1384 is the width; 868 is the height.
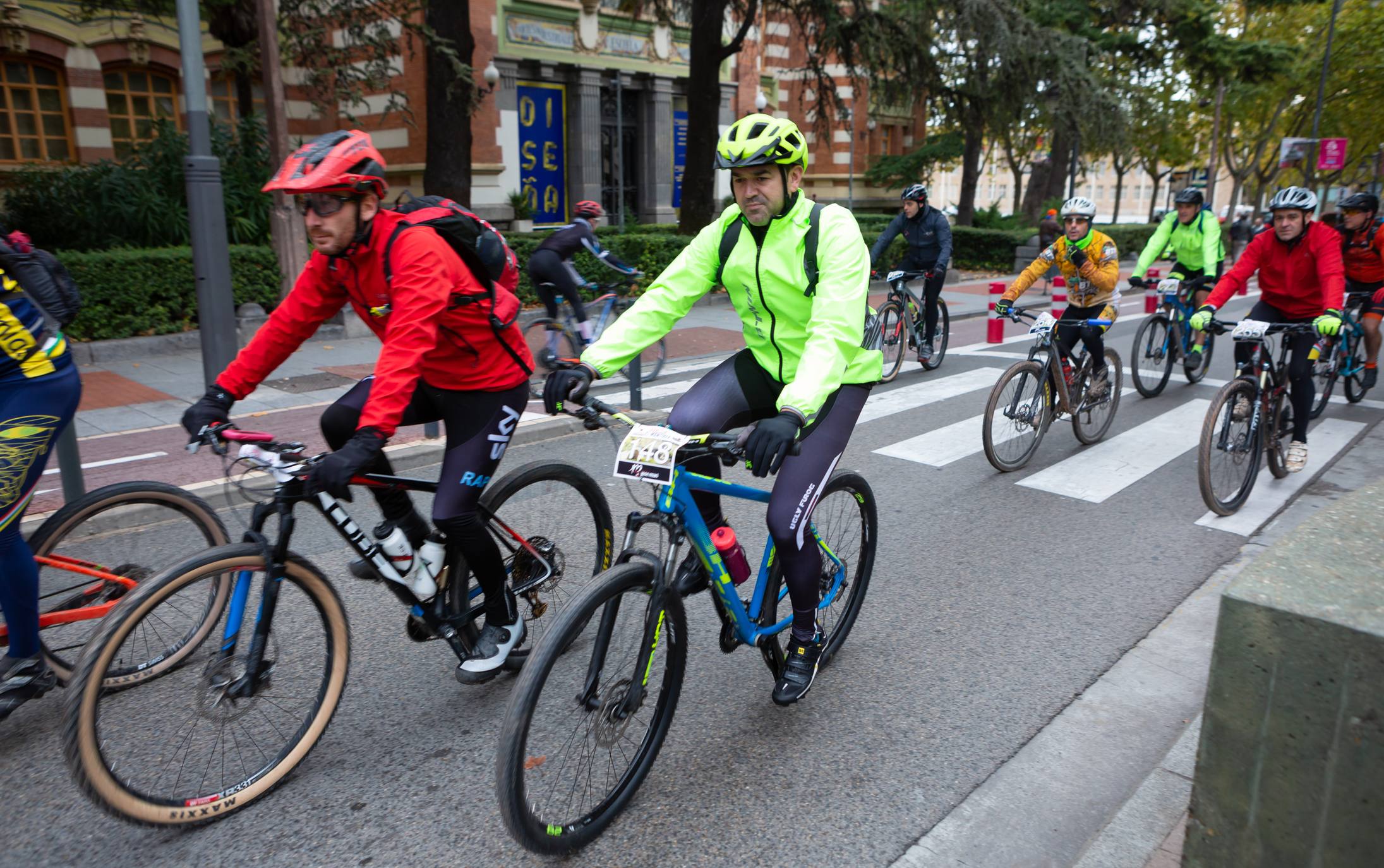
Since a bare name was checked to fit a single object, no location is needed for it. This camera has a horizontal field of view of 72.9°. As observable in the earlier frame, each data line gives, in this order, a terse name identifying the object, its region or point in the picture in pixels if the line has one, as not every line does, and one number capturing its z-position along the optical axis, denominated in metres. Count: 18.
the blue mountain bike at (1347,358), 8.98
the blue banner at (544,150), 24.94
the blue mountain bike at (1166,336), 9.78
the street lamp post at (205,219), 6.74
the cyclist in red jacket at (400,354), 2.91
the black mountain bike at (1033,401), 6.84
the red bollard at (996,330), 11.34
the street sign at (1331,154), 26.23
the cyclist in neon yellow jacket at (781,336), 3.03
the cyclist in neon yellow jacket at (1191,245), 9.51
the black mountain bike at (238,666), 2.62
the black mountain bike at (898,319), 10.35
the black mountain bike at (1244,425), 5.88
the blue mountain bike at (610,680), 2.46
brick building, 18.94
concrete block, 1.93
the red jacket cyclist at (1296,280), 6.35
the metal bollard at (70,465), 4.74
